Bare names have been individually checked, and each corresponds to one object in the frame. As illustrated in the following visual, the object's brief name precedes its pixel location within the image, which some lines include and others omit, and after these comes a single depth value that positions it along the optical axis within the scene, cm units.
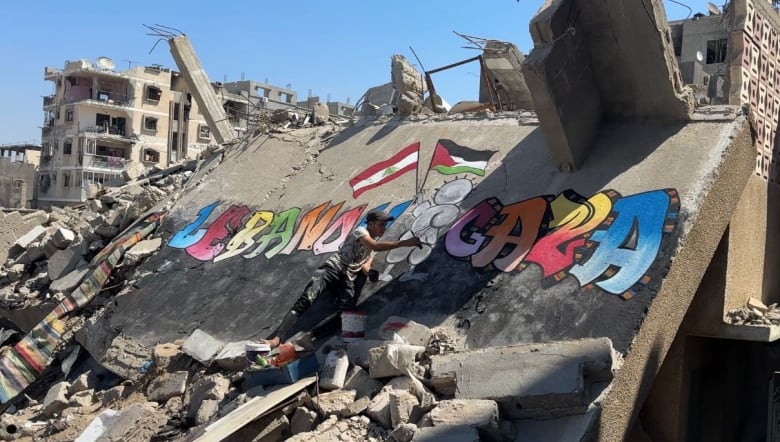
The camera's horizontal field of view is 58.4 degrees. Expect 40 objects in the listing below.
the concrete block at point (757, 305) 712
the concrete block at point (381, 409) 487
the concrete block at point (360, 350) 570
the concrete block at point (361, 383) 532
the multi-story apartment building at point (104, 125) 4612
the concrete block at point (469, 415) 439
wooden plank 499
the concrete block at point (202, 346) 674
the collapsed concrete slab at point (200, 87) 1620
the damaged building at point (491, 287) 506
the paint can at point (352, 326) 617
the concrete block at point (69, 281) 952
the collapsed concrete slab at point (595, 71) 650
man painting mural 634
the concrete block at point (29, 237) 1179
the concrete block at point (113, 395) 679
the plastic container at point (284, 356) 596
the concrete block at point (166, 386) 634
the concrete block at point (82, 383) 723
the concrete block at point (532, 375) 454
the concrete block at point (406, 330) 588
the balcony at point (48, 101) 4922
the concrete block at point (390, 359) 521
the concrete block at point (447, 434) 427
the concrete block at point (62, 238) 1088
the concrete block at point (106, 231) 1075
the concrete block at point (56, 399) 690
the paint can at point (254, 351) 603
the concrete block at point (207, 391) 587
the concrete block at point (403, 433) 451
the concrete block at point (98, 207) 1294
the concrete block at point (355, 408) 506
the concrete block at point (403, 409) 475
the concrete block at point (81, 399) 685
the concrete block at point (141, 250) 938
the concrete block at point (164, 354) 684
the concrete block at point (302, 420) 509
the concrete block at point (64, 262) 1020
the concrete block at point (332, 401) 512
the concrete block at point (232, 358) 623
